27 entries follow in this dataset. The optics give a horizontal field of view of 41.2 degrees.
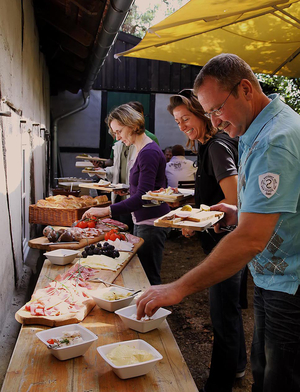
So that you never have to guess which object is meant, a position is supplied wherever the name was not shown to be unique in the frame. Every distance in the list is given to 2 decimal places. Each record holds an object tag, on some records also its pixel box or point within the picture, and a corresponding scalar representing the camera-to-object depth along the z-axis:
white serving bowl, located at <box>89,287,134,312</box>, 2.17
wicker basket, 4.53
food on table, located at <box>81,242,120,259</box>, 3.17
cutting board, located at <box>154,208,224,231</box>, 2.25
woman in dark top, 2.80
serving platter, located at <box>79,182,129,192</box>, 4.59
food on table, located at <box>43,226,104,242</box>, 3.64
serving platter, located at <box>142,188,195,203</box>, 3.22
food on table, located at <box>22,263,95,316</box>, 2.08
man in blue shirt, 1.50
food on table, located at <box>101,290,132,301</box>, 2.22
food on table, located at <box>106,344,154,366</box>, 1.60
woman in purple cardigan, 3.60
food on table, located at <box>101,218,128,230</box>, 4.25
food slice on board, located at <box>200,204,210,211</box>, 2.58
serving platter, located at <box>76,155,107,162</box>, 6.98
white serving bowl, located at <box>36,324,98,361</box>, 1.66
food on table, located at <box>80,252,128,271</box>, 2.96
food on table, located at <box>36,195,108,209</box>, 4.70
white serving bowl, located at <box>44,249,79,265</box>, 3.05
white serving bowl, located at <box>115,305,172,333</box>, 1.96
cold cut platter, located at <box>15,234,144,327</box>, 2.03
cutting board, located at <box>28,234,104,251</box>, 3.49
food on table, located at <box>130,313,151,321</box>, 1.97
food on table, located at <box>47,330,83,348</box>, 1.70
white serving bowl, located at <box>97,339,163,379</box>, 1.54
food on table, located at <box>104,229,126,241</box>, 3.58
